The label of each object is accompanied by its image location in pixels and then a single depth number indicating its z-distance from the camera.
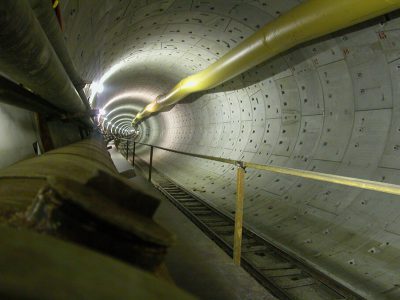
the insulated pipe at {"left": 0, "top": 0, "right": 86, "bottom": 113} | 1.41
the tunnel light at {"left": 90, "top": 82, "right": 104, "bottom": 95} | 7.96
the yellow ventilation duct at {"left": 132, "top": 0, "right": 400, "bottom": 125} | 3.58
